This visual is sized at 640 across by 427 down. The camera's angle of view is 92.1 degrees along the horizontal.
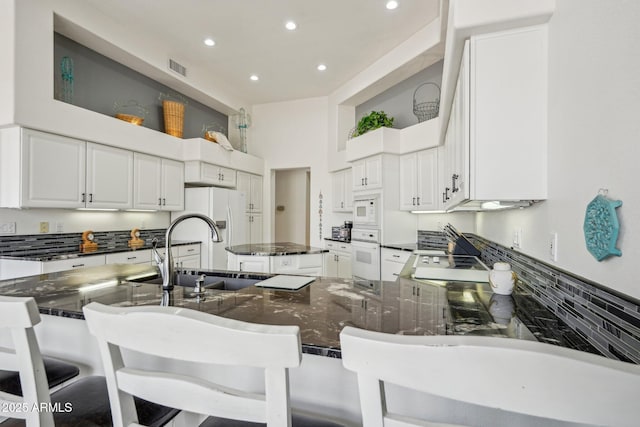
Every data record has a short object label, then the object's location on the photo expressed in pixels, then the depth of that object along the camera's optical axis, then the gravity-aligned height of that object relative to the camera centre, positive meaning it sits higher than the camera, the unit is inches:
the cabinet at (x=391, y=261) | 148.4 -23.2
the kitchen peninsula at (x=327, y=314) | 36.1 -14.0
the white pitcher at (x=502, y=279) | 55.1 -11.5
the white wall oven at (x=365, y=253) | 166.5 -21.5
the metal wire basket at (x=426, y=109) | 161.0 +56.7
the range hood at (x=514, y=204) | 57.3 +2.4
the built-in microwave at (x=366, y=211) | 169.6 +2.3
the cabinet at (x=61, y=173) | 109.4 +17.2
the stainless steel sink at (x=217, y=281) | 73.0 -16.1
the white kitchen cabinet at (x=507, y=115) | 52.0 +17.3
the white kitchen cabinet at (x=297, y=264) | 124.6 -20.4
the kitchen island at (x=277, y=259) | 123.3 -18.3
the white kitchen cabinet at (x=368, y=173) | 169.2 +24.1
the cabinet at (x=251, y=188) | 218.7 +20.1
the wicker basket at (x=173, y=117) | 173.1 +56.1
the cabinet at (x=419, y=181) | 152.9 +18.1
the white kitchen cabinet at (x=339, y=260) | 193.3 -28.9
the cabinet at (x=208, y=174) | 182.2 +25.4
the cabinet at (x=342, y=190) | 206.1 +17.2
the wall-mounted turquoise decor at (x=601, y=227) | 31.5 -1.3
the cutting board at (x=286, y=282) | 60.2 -13.9
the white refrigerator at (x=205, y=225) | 182.9 -4.0
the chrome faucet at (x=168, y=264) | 57.1 -9.1
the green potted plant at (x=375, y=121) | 173.3 +53.1
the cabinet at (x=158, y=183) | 155.6 +17.4
